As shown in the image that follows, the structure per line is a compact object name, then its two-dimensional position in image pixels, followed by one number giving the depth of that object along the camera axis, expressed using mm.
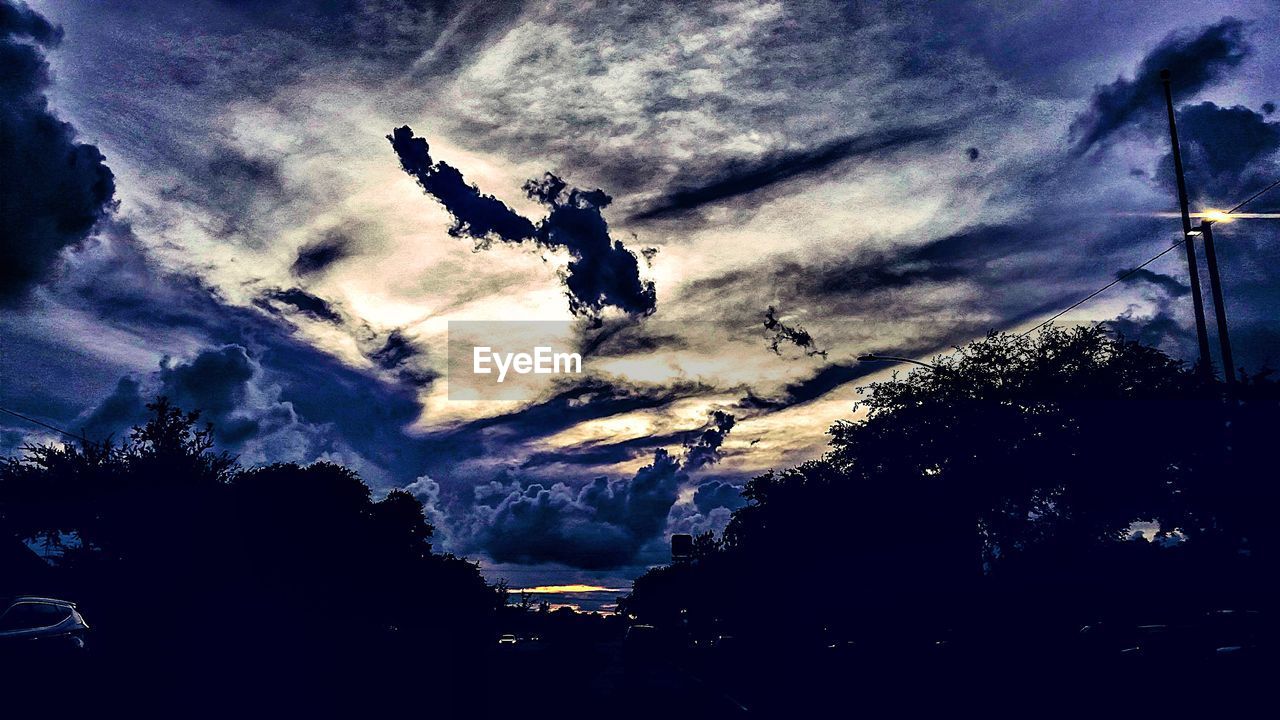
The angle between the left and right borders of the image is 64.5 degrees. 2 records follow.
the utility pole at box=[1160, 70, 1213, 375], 28375
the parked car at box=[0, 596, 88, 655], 15195
